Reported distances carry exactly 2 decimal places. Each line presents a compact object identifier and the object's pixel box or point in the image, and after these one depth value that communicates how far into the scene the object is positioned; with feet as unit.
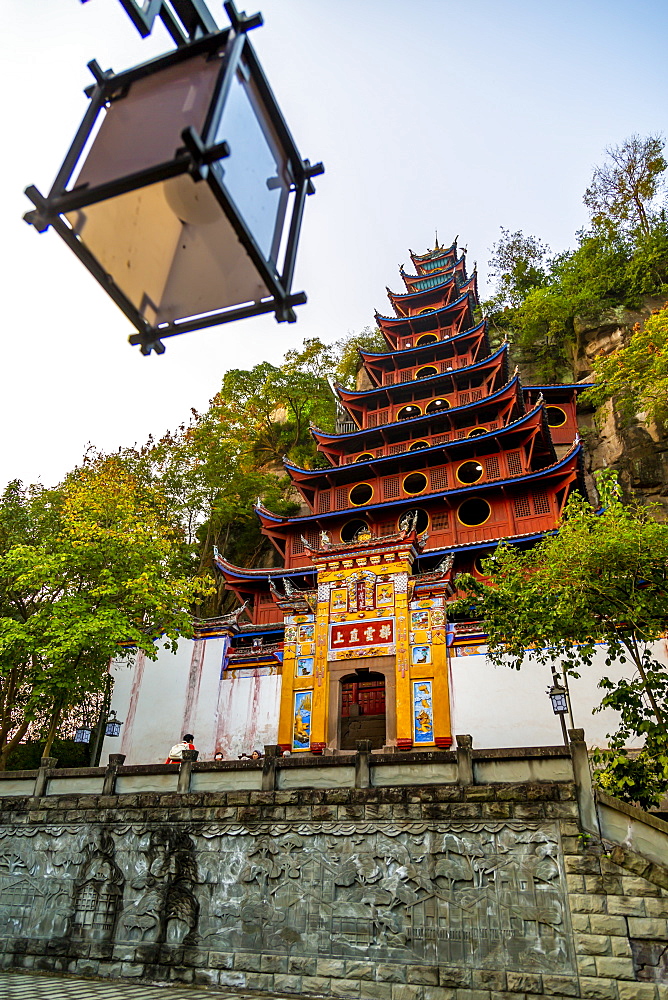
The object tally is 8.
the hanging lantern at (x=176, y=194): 6.29
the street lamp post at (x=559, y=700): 39.75
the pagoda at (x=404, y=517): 55.31
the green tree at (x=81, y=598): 49.44
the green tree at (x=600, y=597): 36.42
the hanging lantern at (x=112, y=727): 51.39
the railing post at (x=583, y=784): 30.35
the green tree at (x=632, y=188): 112.47
